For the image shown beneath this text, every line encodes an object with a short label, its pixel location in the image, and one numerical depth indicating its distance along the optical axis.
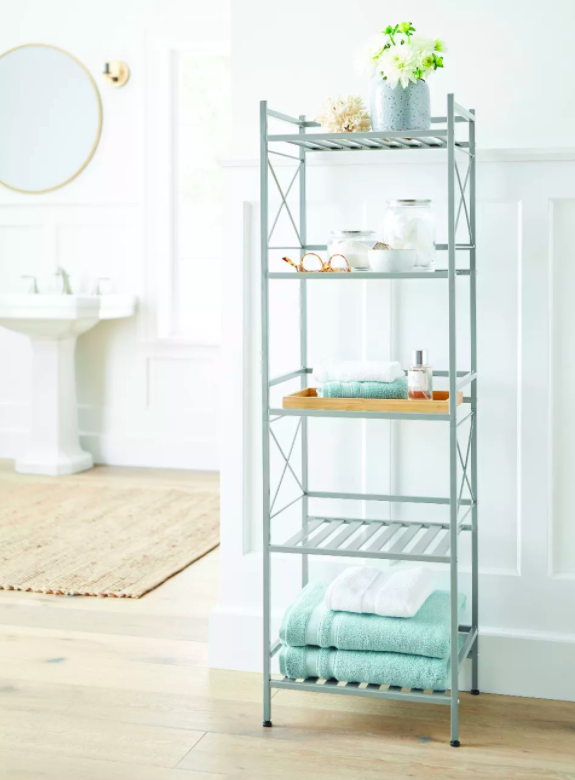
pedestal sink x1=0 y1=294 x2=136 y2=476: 4.72
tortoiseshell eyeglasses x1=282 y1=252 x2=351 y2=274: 2.14
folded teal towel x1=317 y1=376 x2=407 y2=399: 2.14
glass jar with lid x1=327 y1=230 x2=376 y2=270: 2.18
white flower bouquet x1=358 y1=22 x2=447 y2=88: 2.08
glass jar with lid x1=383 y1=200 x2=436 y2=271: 2.13
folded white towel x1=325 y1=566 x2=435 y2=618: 2.18
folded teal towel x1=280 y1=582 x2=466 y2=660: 2.13
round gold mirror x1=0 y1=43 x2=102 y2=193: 5.06
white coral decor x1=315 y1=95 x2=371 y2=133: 2.18
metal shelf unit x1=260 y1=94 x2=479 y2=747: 2.04
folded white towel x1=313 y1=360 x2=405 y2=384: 2.14
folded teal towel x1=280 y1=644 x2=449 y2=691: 2.12
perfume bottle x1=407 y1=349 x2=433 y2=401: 2.13
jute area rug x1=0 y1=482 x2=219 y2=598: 3.28
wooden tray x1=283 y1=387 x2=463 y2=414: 2.08
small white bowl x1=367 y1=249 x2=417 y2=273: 2.08
